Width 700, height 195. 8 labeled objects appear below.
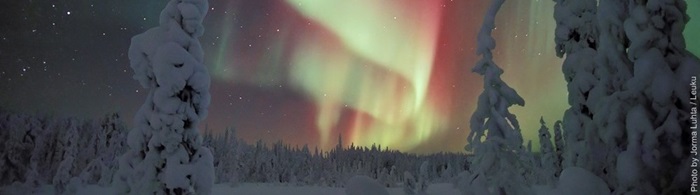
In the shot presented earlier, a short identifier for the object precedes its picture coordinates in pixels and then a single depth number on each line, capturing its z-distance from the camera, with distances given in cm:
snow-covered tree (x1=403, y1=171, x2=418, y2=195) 2949
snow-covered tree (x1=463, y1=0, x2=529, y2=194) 945
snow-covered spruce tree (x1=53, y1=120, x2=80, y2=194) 3183
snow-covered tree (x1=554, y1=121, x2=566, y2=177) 3928
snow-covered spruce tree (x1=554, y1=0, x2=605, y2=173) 681
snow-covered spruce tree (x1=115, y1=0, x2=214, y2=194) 896
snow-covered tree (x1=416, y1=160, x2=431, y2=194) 2867
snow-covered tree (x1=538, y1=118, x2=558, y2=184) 3988
